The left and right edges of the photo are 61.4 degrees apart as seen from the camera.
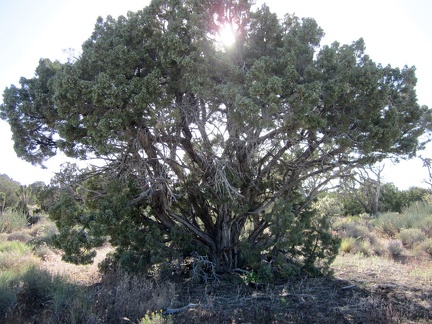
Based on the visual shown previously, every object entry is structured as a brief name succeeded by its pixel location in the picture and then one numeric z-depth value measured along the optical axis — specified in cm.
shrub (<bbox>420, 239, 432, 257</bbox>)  1230
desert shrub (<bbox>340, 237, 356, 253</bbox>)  1279
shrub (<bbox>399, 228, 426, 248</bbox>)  1359
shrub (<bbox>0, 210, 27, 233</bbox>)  1609
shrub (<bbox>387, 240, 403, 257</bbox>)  1239
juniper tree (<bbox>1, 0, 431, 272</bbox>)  660
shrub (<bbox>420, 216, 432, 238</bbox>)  1457
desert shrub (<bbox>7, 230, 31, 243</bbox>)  1457
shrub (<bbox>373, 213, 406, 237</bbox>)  1647
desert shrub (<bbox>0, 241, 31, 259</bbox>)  1049
